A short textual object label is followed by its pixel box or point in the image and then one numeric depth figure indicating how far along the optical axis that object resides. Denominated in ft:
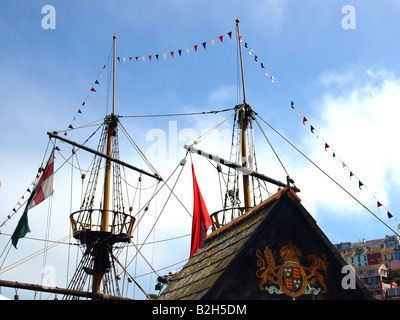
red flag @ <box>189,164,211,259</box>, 83.78
